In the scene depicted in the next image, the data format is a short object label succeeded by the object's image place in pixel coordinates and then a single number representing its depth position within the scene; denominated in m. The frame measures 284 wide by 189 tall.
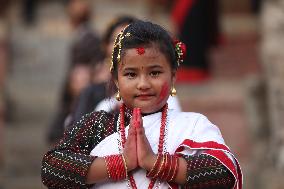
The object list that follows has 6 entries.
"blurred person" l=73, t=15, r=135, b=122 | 7.30
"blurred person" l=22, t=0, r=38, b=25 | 20.96
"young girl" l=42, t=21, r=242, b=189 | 5.01
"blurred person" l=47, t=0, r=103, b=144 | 8.78
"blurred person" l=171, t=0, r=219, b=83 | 16.61
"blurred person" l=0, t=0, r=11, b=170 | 13.12
